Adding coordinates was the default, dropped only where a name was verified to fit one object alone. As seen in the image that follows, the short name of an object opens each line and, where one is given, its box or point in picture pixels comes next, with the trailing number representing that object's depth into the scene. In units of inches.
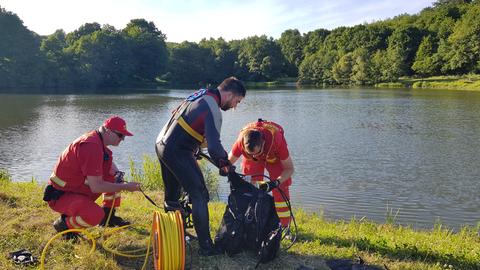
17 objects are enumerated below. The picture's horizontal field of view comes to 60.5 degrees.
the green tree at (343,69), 3326.8
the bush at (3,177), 393.3
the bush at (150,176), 422.2
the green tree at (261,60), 4024.1
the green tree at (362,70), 3139.8
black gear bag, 168.1
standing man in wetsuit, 161.9
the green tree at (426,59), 2898.6
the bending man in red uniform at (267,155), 181.6
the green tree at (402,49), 3036.4
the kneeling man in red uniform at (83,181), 164.1
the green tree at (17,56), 2554.1
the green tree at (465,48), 2662.4
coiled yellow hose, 146.9
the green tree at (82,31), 3596.5
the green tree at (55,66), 2672.2
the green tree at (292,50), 4308.6
